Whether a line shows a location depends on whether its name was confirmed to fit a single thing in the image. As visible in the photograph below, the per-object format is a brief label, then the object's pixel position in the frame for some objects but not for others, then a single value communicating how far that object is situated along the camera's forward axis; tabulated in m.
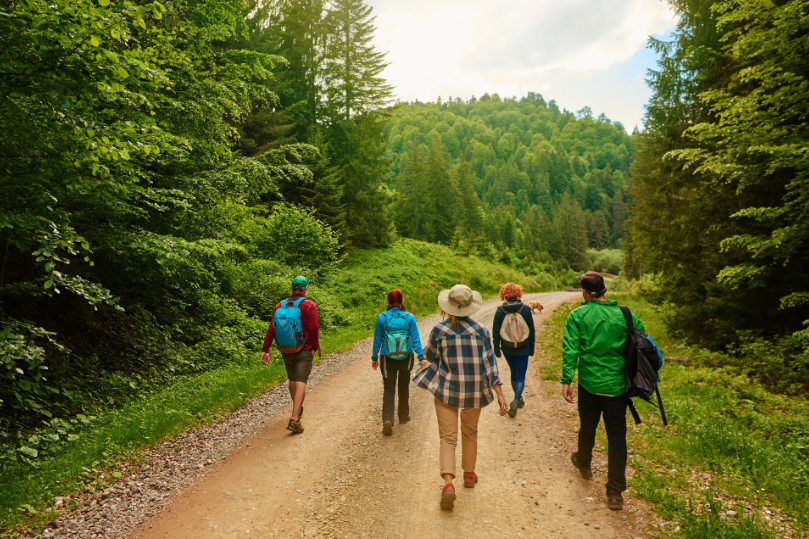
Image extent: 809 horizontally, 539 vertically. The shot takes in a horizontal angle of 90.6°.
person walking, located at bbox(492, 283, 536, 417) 7.02
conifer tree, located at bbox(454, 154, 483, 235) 58.06
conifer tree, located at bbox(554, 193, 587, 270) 79.31
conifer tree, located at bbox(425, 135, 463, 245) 50.09
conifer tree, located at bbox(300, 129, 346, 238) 21.95
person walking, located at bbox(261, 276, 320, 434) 6.19
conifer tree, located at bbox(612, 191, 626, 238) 101.20
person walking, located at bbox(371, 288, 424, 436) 6.32
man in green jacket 4.30
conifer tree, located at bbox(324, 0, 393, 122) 26.36
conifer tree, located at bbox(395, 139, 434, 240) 49.22
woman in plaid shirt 4.41
